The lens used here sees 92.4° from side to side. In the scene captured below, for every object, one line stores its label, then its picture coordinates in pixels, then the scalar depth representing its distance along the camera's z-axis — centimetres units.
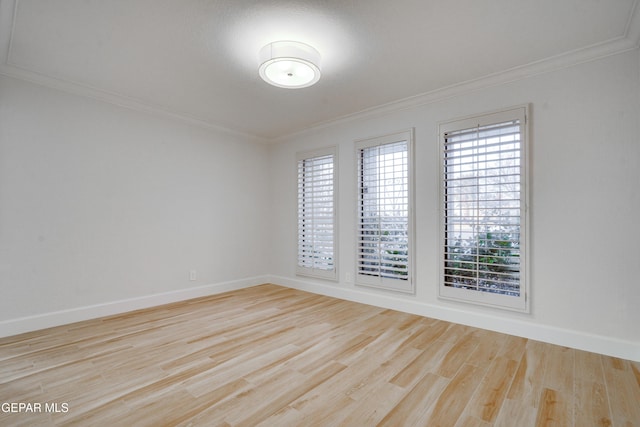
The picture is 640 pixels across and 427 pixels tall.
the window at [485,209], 297
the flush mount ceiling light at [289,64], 251
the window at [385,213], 376
